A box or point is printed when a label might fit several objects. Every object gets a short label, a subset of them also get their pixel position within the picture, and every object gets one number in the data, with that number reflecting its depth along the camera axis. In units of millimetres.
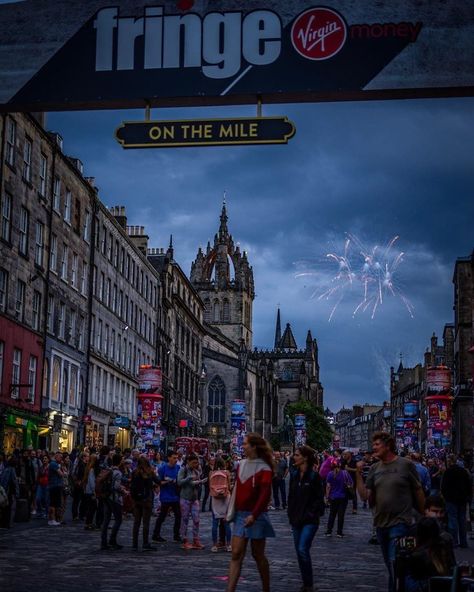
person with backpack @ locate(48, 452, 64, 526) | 22312
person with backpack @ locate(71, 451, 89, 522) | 23609
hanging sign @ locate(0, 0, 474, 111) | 12906
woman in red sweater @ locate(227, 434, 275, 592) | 9609
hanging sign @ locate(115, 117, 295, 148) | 12617
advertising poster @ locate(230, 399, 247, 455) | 77562
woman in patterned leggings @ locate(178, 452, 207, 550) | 17484
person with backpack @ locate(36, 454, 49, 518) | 23695
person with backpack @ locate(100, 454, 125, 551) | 16469
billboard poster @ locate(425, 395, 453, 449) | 53469
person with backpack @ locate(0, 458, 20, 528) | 21531
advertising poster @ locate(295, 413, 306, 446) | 110056
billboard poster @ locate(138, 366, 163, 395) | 42188
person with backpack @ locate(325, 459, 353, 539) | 20797
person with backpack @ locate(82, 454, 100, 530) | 21156
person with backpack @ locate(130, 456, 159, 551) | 16531
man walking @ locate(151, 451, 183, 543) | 18656
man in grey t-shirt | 9203
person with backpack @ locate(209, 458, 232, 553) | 17250
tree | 126000
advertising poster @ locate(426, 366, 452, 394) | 52000
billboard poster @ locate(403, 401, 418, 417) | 78206
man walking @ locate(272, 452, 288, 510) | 30497
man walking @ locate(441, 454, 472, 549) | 17859
